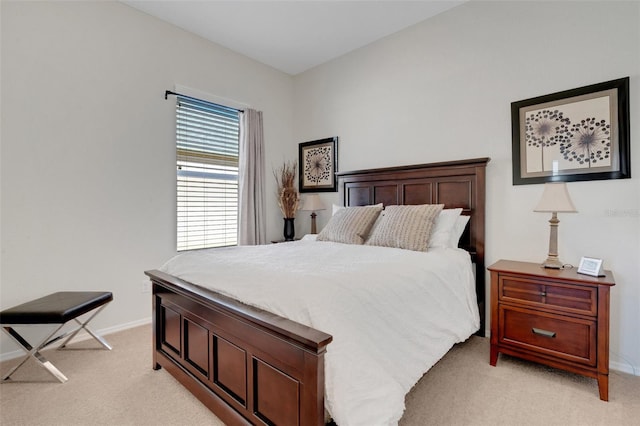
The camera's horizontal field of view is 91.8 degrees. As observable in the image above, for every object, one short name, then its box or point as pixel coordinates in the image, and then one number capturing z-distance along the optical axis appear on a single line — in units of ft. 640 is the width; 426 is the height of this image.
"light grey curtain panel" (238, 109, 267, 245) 12.37
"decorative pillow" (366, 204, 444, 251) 7.96
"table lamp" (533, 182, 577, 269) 6.80
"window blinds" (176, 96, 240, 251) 10.94
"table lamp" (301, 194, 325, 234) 12.65
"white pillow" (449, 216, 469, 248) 8.51
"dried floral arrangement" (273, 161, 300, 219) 13.55
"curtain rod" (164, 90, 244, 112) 10.34
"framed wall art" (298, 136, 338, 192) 12.87
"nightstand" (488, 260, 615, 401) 5.95
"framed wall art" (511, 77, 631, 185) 7.00
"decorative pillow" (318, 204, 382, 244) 9.03
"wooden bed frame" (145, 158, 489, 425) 3.71
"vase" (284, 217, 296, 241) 13.28
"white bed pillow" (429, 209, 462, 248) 8.28
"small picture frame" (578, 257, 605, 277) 6.28
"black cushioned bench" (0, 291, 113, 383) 6.35
